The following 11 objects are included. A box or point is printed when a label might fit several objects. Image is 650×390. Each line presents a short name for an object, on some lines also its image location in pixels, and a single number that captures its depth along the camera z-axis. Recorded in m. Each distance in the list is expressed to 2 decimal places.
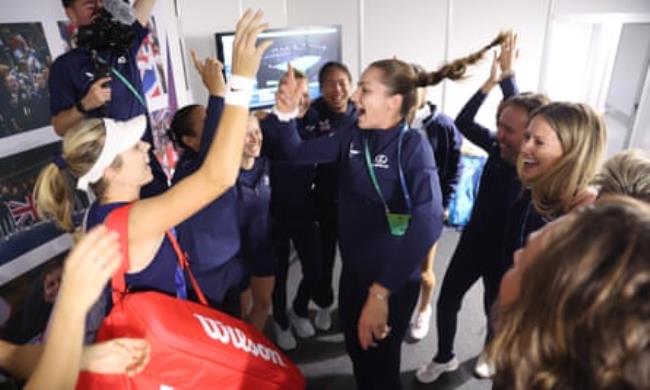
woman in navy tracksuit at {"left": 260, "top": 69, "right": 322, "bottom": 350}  2.40
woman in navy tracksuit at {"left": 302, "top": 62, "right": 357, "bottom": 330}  2.61
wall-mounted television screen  3.96
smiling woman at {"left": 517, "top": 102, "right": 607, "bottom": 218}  1.38
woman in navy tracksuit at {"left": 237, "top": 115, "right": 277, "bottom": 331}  1.90
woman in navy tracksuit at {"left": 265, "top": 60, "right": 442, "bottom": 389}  1.45
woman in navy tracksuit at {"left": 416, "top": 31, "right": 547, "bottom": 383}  1.81
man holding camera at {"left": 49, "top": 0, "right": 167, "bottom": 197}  1.74
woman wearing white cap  0.98
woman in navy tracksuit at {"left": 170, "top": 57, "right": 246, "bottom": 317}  1.67
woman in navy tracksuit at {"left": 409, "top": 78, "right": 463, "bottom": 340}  2.56
